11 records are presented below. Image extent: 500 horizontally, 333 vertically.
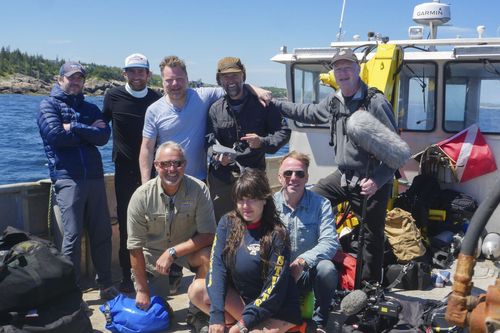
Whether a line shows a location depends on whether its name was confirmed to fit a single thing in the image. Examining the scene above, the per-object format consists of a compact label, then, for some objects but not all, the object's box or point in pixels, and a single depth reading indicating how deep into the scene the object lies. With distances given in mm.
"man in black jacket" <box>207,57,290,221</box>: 4402
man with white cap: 4699
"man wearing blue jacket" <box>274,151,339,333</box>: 3771
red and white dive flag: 5965
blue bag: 3977
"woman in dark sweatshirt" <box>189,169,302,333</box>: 3439
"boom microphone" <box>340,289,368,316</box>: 3863
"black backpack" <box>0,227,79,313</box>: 3418
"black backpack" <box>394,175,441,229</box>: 5910
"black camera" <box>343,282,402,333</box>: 3791
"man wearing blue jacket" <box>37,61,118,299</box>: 4367
